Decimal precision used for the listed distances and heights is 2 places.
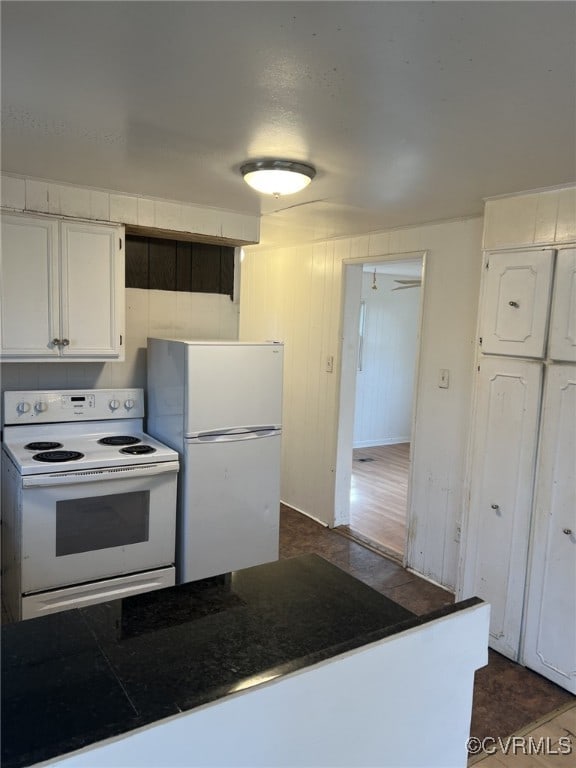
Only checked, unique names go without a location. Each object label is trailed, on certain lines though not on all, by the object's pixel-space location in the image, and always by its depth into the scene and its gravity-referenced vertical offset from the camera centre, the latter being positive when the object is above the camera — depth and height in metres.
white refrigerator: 2.79 -0.62
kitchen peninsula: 0.77 -0.63
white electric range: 2.43 -0.89
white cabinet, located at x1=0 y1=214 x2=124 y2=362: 2.60 +0.13
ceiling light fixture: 2.14 +0.60
